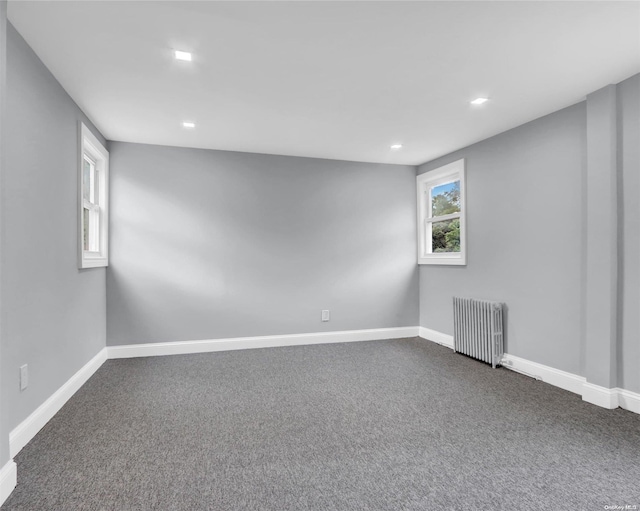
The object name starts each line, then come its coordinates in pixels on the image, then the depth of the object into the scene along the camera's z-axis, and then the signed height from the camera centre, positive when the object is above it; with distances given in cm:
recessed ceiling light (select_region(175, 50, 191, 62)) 229 +130
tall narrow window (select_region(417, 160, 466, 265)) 443 +55
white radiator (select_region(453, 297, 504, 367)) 373 -79
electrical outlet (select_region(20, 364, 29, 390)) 212 -71
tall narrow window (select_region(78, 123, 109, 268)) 359 +60
